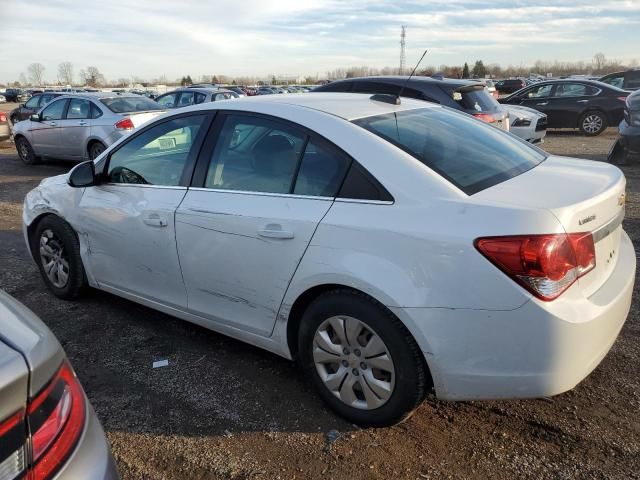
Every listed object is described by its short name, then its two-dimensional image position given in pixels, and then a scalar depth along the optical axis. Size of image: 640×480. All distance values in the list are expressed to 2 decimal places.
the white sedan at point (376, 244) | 2.28
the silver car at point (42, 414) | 1.36
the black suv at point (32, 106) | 18.39
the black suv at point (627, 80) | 18.23
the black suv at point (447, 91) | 7.77
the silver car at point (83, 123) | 10.41
